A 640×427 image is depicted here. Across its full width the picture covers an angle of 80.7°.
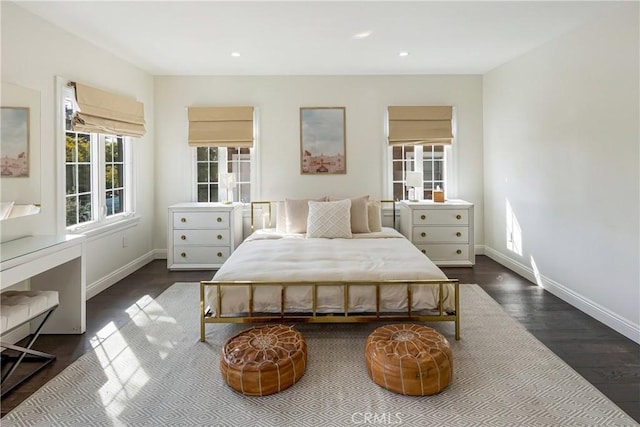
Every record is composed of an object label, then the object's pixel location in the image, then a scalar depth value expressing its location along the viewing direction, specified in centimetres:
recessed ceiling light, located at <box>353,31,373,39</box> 361
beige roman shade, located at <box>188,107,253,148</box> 515
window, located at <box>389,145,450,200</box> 538
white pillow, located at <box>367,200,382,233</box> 462
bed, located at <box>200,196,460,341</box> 278
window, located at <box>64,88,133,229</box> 367
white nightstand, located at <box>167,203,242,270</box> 478
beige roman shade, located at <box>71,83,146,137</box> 362
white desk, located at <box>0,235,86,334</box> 289
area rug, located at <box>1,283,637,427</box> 194
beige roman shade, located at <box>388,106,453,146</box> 522
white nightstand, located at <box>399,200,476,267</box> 488
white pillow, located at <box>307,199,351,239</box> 424
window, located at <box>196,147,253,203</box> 535
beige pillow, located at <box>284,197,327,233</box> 453
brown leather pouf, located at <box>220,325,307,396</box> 210
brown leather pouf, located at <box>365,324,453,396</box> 207
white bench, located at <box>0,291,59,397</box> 218
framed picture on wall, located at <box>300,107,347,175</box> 525
